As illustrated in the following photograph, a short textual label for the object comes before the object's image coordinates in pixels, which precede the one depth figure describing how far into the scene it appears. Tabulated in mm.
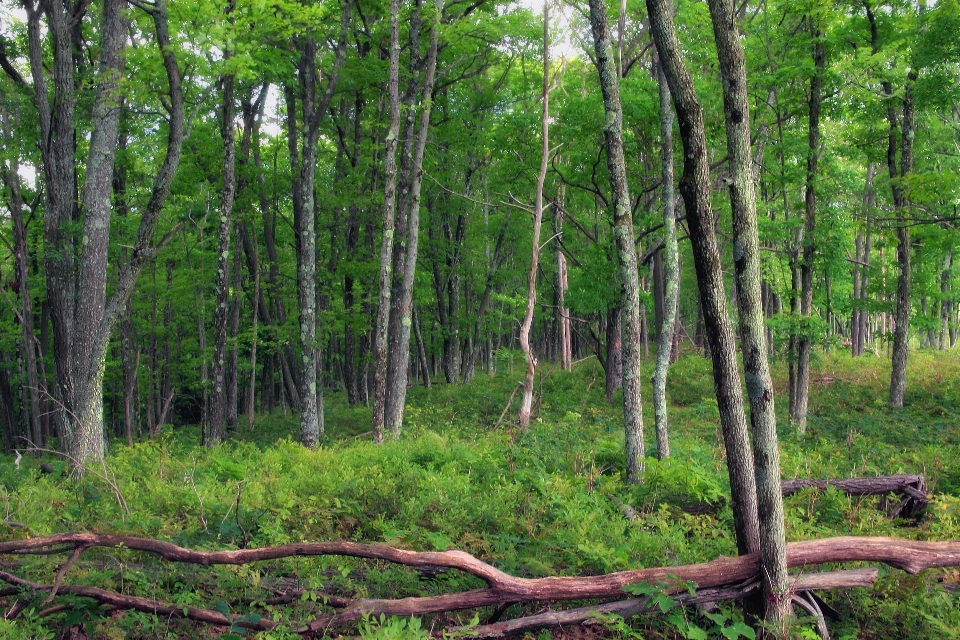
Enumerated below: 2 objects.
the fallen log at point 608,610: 4368
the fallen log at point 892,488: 7055
